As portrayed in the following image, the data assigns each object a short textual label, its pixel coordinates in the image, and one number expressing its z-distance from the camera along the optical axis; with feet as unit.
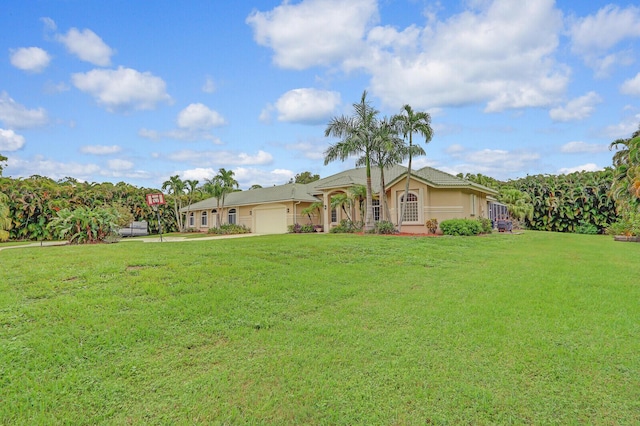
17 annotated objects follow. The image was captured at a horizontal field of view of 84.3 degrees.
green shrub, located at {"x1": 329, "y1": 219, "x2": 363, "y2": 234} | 70.08
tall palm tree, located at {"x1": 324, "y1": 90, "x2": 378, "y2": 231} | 63.05
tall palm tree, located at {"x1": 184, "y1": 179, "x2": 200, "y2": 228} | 114.11
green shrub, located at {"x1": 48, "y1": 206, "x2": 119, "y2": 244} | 44.27
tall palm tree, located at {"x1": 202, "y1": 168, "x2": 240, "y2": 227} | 94.32
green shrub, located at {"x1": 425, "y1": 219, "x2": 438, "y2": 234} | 65.87
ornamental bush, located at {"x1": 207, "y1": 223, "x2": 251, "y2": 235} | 92.95
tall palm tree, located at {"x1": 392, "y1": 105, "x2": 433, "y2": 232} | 61.93
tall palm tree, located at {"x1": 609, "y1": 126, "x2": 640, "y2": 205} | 52.34
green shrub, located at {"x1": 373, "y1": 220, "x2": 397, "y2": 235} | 63.77
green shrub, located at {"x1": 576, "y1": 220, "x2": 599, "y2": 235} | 94.89
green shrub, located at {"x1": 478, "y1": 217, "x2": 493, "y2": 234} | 67.00
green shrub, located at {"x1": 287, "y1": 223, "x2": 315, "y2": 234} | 81.76
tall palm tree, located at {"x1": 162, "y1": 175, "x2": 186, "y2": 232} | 113.09
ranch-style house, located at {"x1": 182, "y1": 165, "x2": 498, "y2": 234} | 67.62
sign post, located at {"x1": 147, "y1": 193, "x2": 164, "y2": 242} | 58.25
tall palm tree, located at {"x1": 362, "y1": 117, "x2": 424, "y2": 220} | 61.77
